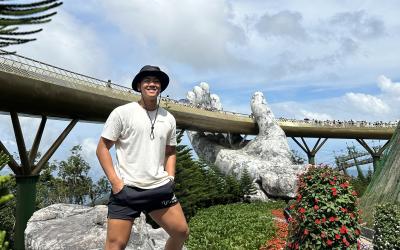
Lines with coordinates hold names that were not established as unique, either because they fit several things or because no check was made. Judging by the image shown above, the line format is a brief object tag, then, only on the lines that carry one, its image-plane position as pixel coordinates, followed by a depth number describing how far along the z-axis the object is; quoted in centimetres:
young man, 441
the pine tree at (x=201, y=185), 1992
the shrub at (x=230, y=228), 1267
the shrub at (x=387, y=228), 959
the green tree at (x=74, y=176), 3634
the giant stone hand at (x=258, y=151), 2817
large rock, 705
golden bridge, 1517
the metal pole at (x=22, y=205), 1608
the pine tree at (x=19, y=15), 352
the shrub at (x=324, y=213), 798
